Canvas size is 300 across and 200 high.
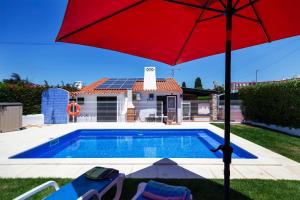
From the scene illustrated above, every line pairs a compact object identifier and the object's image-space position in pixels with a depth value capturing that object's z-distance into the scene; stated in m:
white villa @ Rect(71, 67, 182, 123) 18.50
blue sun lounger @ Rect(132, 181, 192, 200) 2.95
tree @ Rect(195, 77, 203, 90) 60.56
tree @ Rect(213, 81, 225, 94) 44.10
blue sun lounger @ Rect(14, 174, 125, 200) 3.10
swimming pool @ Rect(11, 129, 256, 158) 9.05
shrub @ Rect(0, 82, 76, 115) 16.03
